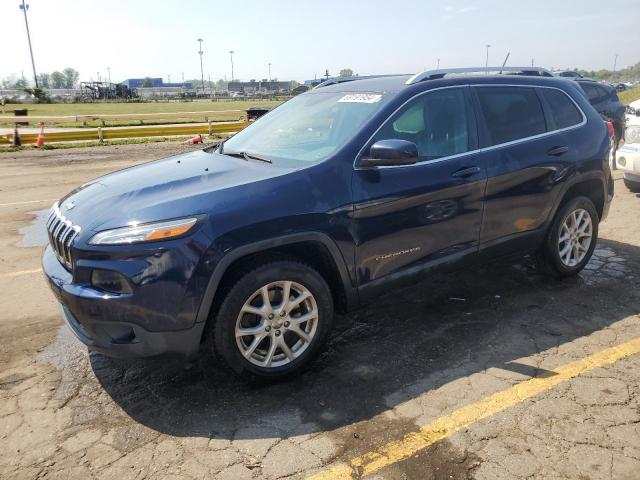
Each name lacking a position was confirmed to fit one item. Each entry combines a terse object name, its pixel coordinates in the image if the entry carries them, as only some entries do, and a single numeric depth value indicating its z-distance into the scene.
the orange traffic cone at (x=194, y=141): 16.52
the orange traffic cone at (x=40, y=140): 15.99
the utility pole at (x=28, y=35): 68.38
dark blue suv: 2.78
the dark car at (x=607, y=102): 10.70
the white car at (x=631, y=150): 7.52
